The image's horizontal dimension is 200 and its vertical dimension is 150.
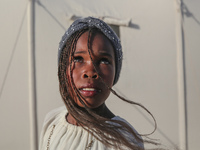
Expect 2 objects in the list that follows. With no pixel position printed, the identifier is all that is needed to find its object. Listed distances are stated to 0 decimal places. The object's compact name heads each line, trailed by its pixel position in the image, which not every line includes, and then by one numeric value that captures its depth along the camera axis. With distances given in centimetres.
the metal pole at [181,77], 283
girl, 65
